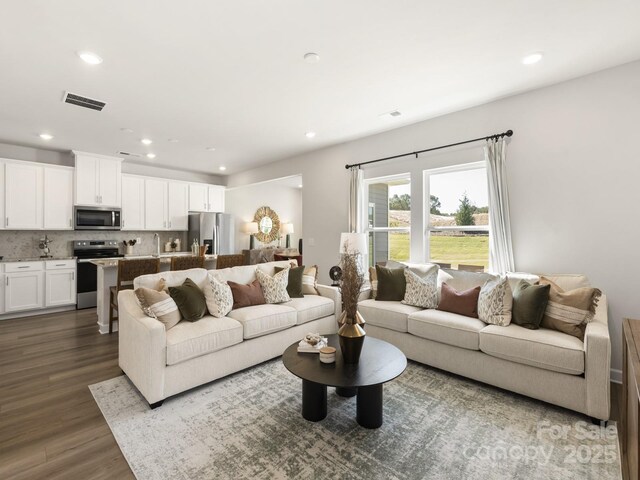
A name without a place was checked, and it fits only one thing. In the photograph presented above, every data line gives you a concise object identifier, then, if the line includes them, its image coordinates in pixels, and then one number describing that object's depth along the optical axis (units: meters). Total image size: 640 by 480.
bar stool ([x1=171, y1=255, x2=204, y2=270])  4.39
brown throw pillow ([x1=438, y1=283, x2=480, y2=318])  3.09
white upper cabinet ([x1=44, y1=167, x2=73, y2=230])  5.25
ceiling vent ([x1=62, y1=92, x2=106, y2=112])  3.37
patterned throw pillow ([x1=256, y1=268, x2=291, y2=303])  3.57
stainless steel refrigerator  6.74
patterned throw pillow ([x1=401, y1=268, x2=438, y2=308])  3.42
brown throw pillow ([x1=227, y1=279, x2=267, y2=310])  3.33
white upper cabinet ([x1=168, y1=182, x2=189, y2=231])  6.74
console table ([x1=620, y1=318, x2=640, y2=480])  1.31
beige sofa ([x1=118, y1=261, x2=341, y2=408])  2.42
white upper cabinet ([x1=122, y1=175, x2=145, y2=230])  6.07
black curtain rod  3.50
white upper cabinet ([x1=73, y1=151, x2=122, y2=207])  5.48
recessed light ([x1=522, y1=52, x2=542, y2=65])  2.66
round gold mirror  8.83
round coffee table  1.98
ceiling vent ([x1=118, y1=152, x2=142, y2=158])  5.73
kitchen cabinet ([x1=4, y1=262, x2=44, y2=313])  4.75
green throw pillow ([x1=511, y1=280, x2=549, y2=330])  2.68
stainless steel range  5.39
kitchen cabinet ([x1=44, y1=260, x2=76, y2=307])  5.08
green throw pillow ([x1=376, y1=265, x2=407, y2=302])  3.67
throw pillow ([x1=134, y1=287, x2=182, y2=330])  2.63
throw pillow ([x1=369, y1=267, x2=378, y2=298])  3.86
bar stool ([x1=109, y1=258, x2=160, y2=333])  3.96
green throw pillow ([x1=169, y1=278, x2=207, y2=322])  2.85
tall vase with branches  2.18
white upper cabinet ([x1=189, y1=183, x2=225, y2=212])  7.07
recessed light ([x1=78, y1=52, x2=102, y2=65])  2.59
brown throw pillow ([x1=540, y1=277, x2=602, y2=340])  2.51
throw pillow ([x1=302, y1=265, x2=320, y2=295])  4.08
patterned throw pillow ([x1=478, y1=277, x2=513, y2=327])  2.82
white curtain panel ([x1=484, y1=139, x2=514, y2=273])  3.48
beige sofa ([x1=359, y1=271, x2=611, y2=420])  2.20
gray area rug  1.77
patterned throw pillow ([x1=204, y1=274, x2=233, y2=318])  3.04
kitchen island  4.21
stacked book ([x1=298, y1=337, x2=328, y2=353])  2.41
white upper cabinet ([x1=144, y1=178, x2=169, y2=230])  6.38
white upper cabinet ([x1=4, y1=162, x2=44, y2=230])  4.93
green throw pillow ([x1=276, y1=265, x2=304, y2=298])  3.86
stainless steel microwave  5.49
